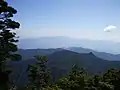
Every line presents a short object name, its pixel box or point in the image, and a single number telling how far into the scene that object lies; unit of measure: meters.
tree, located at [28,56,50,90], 28.76
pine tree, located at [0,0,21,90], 12.88
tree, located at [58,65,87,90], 19.91
